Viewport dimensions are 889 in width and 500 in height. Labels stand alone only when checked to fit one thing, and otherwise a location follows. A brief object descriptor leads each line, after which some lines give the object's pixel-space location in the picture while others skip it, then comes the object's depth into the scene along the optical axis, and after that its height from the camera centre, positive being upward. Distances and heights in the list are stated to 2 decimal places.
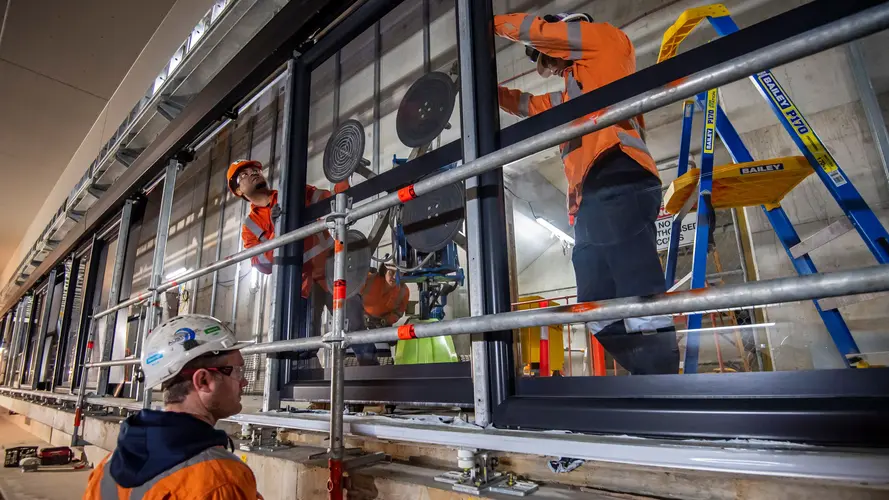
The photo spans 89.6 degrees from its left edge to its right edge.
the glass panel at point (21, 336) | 8.90 +0.72
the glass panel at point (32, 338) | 7.91 +0.62
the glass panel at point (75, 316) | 5.96 +0.73
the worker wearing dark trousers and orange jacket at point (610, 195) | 1.32 +0.52
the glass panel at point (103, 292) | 4.57 +0.84
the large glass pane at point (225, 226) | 3.49 +1.25
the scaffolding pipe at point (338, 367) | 1.34 -0.01
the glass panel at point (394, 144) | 2.01 +1.04
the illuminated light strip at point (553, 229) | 3.09 +0.88
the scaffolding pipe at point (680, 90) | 0.70 +0.49
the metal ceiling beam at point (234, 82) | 2.34 +1.73
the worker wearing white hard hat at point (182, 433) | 0.99 -0.15
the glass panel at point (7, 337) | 10.62 +0.86
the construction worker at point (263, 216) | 2.29 +0.86
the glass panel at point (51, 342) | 6.91 +0.45
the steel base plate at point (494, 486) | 1.16 -0.32
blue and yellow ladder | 1.53 +0.61
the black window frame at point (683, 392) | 0.84 -0.08
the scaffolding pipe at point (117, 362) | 2.59 +0.05
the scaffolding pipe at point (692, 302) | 0.67 +0.10
